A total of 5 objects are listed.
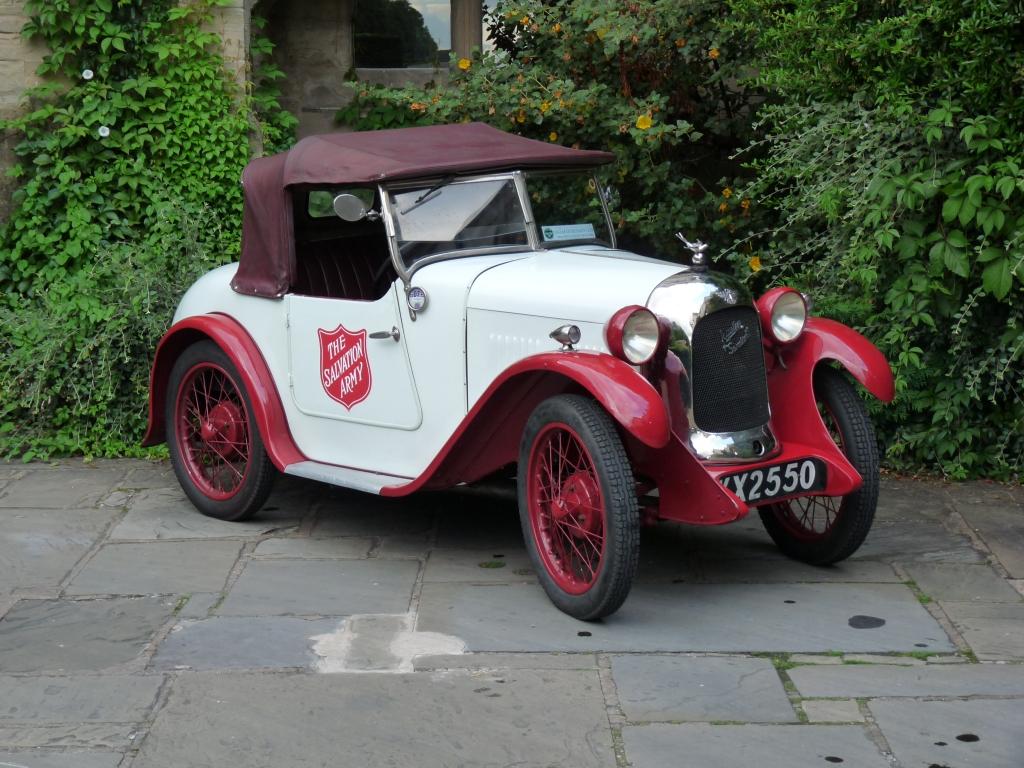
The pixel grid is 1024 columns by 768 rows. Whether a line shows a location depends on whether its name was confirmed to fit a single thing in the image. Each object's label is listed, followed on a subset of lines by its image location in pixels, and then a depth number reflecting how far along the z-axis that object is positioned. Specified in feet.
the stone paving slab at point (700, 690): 12.07
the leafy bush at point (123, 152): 24.18
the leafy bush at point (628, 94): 23.70
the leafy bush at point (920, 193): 17.90
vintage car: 14.25
